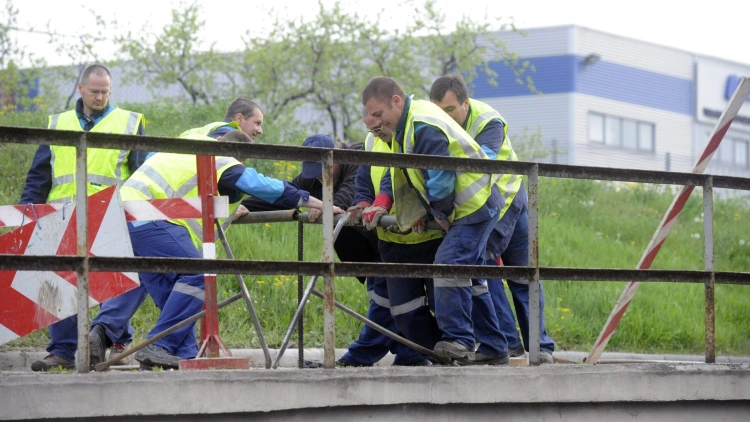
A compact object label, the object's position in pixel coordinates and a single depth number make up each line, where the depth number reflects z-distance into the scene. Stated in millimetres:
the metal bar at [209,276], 10125
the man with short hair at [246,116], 13305
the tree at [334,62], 39937
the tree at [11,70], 35937
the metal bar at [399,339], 10633
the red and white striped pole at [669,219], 12125
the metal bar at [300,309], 10297
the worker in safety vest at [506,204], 11812
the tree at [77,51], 37812
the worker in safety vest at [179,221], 11508
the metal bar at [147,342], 9017
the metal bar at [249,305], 10391
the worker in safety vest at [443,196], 10453
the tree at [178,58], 39219
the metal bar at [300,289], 11287
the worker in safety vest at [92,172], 12305
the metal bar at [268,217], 11555
